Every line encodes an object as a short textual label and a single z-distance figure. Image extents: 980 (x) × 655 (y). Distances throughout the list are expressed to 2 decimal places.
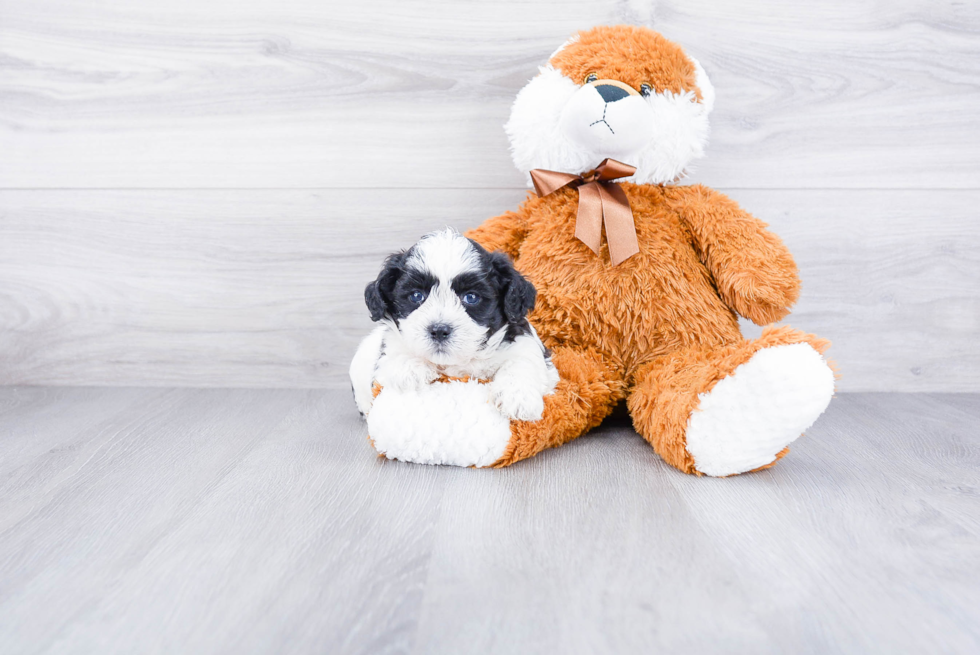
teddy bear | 1.22
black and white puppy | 1.07
